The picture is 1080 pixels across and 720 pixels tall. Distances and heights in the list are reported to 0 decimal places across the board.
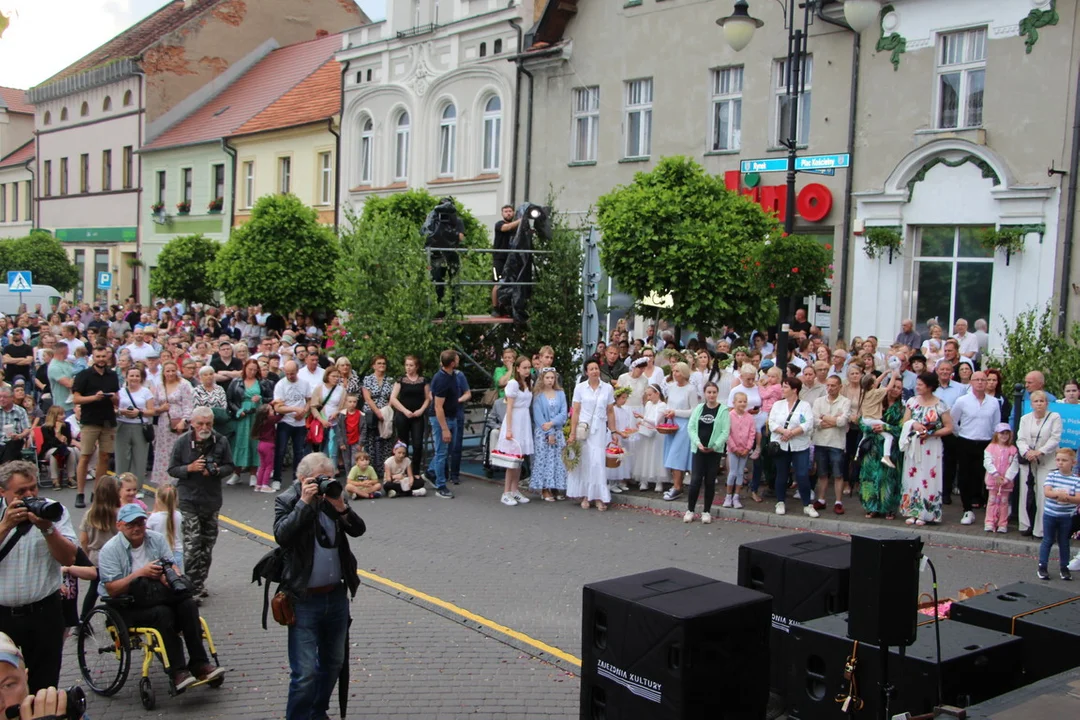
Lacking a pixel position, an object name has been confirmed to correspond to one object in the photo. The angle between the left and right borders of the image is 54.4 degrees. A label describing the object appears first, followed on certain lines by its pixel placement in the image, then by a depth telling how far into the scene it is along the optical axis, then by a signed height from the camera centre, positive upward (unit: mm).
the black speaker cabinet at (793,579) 6492 -1660
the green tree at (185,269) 32812 +800
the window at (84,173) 47469 +5361
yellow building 33812 +5130
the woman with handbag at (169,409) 12852 -1398
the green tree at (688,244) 16891 +1139
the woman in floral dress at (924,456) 11430 -1443
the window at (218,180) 39219 +4339
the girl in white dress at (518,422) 13008 -1428
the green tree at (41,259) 40500 +1158
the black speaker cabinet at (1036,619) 5742 -1679
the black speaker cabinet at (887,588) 5207 -1323
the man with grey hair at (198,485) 8648 -1558
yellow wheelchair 6789 -2392
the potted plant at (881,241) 19484 +1502
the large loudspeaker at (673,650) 5121 -1697
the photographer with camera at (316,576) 6078 -1611
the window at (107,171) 45562 +5261
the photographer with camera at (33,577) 5785 -1603
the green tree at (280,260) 25891 +951
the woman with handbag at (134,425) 12633 -1604
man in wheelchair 6914 -1996
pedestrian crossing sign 28453 +204
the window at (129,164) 43969 +5381
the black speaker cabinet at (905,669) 5445 -1852
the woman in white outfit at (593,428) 12805 -1430
